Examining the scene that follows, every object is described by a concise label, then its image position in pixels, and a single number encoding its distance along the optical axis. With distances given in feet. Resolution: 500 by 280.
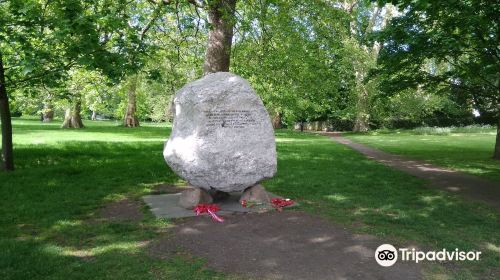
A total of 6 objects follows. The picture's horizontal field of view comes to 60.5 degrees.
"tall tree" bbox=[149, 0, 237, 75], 43.78
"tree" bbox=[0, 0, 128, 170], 30.58
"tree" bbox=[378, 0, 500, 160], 38.37
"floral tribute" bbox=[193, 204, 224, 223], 24.78
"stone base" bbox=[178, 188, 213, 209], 26.50
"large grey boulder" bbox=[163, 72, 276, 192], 25.81
